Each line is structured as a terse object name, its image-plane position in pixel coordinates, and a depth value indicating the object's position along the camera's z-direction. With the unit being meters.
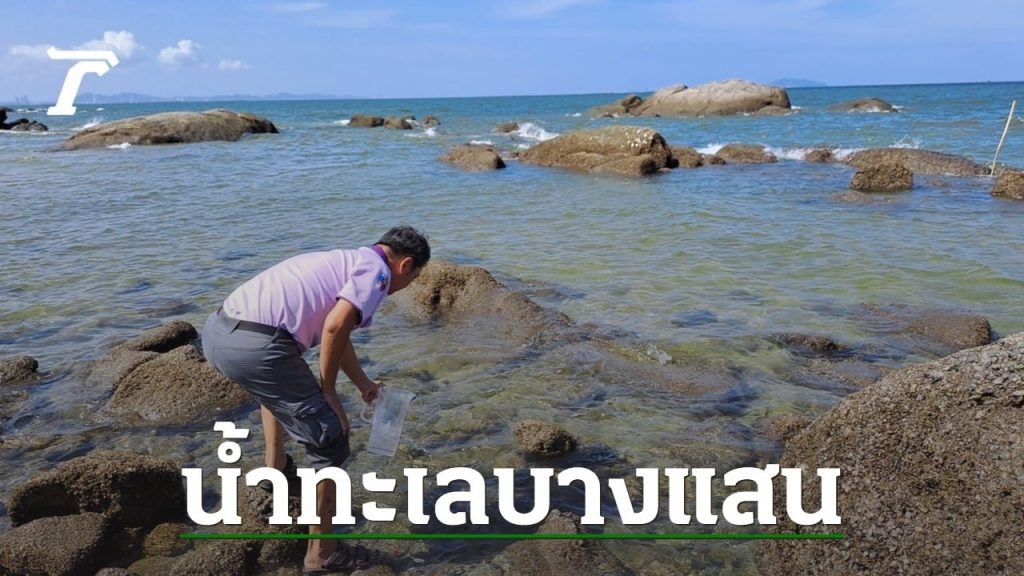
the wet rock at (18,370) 5.79
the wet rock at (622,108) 54.28
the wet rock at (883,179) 14.73
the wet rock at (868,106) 49.00
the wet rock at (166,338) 6.20
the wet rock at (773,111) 47.44
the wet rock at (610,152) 18.89
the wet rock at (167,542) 3.68
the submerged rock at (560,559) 3.47
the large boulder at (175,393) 5.19
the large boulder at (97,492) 3.77
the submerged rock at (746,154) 20.69
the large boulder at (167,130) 28.66
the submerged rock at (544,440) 4.59
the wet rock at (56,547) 3.38
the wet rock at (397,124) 40.68
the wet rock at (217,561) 3.36
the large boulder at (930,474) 2.99
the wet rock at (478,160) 19.89
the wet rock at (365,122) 42.53
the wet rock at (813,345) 6.29
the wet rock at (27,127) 43.31
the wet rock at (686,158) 19.97
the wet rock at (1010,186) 13.34
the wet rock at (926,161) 16.97
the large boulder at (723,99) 48.16
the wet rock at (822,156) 20.53
